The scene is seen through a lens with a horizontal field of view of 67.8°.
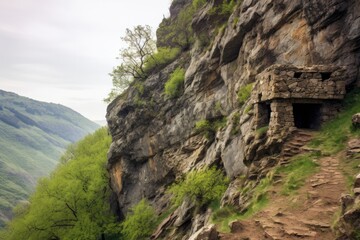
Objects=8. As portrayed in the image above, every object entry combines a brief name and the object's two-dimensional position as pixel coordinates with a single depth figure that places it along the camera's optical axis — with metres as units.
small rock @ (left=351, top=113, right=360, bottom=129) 13.66
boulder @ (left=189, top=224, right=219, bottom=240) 10.53
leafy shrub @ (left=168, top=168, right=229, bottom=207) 22.64
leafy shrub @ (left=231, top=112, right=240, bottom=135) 23.00
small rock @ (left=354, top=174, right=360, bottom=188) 8.20
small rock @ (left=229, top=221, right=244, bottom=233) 11.04
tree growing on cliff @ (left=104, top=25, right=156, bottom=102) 45.00
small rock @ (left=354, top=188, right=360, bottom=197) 7.84
